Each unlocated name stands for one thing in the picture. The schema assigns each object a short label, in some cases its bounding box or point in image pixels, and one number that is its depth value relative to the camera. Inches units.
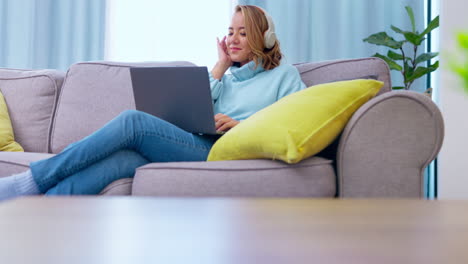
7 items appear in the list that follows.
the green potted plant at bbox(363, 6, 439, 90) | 183.9
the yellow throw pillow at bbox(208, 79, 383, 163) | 118.5
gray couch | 117.8
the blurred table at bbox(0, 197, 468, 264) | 51.3
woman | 123.3
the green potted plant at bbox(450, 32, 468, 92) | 33.5
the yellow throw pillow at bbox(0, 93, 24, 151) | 148.2
